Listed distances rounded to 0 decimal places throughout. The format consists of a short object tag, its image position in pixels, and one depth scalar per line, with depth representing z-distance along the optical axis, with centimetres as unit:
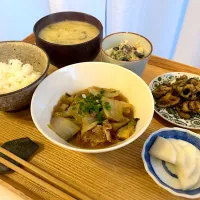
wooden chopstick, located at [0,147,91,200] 24
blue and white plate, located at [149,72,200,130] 31
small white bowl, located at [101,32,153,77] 33
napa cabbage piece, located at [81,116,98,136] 28
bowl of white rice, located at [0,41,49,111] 29
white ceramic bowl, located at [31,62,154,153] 26
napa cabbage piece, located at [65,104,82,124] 29
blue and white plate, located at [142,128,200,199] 24
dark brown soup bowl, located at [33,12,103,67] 35
